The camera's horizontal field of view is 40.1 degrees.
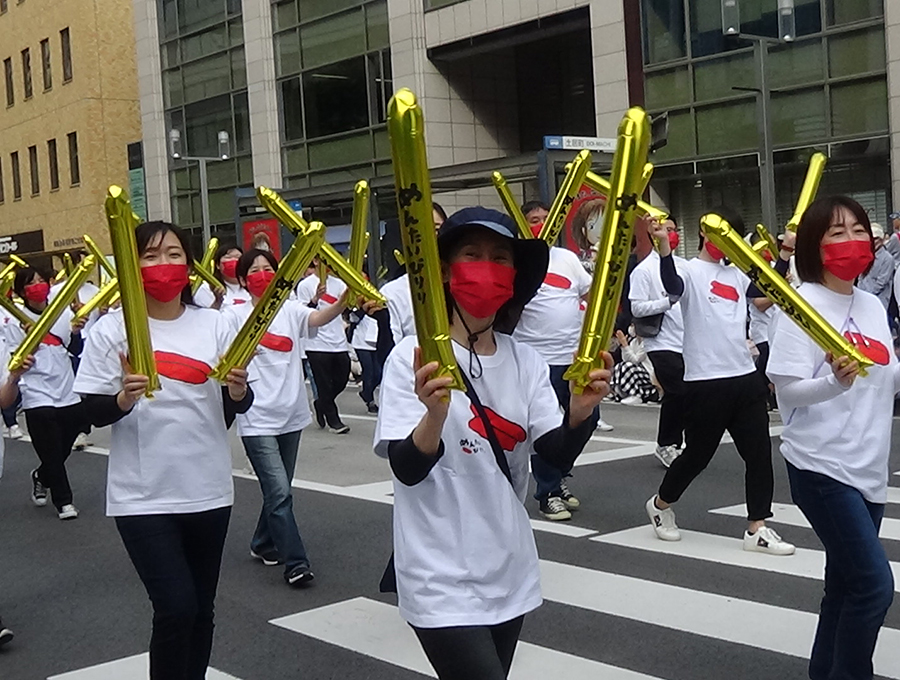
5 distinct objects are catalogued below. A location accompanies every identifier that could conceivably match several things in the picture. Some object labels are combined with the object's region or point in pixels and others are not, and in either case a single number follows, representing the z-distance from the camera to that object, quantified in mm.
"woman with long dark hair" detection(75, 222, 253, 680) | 3992
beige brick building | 38719
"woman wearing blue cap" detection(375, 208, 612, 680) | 2924
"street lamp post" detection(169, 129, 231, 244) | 28484
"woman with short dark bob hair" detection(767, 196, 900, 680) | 3936
